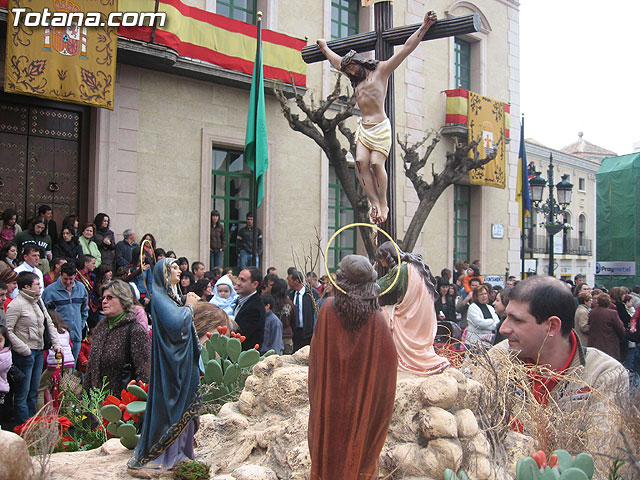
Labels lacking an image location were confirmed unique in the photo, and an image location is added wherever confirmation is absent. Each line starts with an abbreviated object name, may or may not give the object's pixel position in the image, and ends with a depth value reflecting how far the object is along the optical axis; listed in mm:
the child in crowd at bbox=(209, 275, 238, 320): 8159
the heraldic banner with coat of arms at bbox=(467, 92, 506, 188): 18406
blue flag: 16953
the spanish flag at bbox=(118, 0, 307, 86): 11461
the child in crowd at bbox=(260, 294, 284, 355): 7238
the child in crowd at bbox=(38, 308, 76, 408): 6938
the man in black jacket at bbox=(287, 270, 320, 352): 8438
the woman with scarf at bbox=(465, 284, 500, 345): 8141
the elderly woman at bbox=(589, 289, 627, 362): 8680
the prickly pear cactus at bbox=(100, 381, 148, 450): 4629
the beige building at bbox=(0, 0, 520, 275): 11883
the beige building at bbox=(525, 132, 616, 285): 28922
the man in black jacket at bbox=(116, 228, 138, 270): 9805
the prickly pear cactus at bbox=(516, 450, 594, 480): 2660
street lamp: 15555
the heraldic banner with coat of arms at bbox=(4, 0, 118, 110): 9945
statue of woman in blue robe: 4168
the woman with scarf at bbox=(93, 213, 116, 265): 9852
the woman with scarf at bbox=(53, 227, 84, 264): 9250
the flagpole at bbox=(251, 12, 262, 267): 9201
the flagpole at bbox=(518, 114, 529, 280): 16700
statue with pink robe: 4734
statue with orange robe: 3055
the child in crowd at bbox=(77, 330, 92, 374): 7484
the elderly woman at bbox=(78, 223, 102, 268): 9547
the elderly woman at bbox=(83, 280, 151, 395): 5352
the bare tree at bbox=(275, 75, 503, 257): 10602
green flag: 10305
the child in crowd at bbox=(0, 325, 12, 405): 6016
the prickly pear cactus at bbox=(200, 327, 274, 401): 5746
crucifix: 5969
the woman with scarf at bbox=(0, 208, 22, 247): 9188
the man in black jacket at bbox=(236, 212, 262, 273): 13094
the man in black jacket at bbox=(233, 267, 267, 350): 6832
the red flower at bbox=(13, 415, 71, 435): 4055
